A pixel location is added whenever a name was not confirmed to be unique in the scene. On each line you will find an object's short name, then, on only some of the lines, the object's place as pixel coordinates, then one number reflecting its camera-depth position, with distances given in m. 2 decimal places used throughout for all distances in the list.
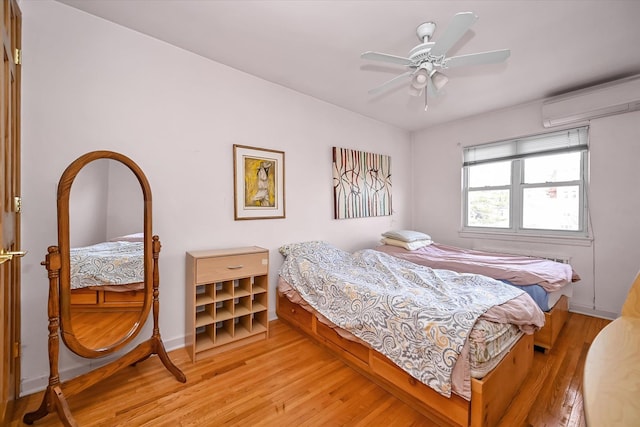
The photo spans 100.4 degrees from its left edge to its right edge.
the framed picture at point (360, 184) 3.51
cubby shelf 2.14
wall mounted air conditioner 2.63
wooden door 1.26
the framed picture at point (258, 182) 2.63
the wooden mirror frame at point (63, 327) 1.43
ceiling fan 1.56
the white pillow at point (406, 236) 3.49
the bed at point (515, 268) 2.23
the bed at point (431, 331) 1.40
